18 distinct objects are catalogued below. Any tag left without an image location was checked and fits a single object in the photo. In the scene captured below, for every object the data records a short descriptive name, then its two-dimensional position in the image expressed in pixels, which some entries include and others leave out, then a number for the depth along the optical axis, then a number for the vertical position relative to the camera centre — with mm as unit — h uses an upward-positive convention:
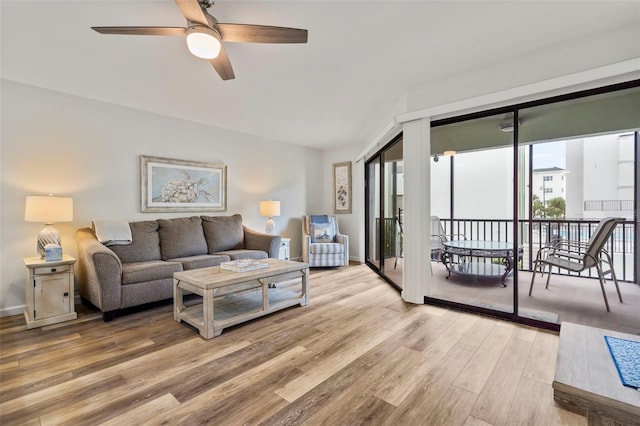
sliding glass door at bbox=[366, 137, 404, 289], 4059 +2
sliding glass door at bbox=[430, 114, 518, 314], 3342 +15
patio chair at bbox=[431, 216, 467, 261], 4512 -438
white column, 3158 +46
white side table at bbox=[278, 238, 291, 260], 4961 -677
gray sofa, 2771 -553
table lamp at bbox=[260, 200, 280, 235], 4926 +18
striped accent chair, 5078 -590
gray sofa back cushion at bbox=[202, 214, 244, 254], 4160 -330
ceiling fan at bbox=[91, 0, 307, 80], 1823 +1189
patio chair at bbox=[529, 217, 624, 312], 2902 -478
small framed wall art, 5934 +510
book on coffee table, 2827 -564
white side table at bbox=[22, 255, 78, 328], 2645 -783
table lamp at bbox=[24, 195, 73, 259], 2732 -21
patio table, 3855 -712
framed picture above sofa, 3904 +382
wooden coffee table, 2432 -847
